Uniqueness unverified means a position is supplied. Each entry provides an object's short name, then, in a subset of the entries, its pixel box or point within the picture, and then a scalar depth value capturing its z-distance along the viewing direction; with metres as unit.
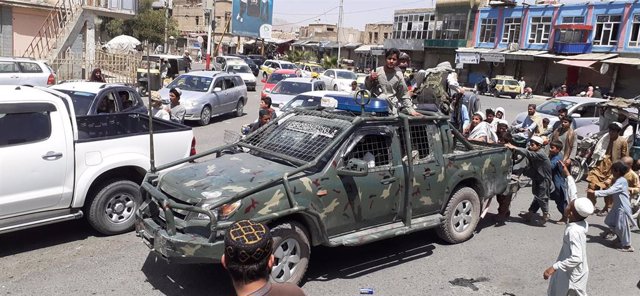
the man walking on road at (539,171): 7.83
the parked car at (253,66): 42.94
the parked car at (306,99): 13.64
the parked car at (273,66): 36.72
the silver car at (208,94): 15.73
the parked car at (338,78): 28.80
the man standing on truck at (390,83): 7.51
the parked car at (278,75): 23.36
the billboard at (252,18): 56.31
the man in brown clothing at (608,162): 8.46
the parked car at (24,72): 17.67
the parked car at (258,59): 49.12
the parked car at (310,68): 35.98
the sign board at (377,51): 60.62
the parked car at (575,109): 14.26
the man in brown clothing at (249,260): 2.18
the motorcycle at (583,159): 11.12
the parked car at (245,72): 29.64
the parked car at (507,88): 38.12
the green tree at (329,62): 46.53
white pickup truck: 5.54
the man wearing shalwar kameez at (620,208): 7.07
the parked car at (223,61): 34.64
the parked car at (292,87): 16.61
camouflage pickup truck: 4.73
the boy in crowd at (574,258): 4.54
